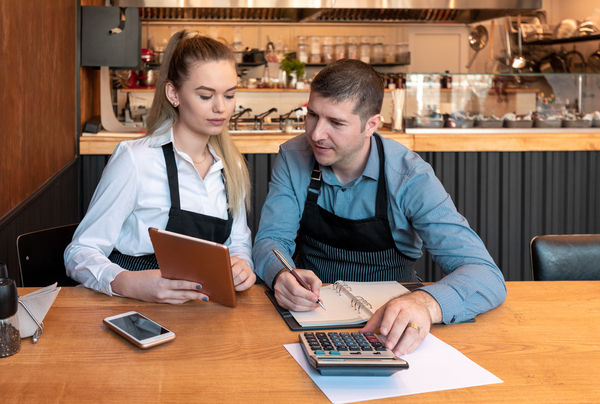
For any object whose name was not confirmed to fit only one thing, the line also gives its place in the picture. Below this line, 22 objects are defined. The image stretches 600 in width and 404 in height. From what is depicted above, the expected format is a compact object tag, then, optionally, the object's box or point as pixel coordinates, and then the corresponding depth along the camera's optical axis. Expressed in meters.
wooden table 0.85
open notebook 1.15
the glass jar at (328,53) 6.70
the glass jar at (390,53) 6.80
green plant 5.45
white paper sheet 0.86
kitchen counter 3.21
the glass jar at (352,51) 6.64
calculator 0.89
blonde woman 1.51
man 1.40
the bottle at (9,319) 0.92
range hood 4.63
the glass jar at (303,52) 6.64
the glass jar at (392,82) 5.67
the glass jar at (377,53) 6.77
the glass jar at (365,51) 6.69
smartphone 1.01
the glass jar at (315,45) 6.73
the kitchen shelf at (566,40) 5.91
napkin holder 1.01
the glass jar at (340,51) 6.67
